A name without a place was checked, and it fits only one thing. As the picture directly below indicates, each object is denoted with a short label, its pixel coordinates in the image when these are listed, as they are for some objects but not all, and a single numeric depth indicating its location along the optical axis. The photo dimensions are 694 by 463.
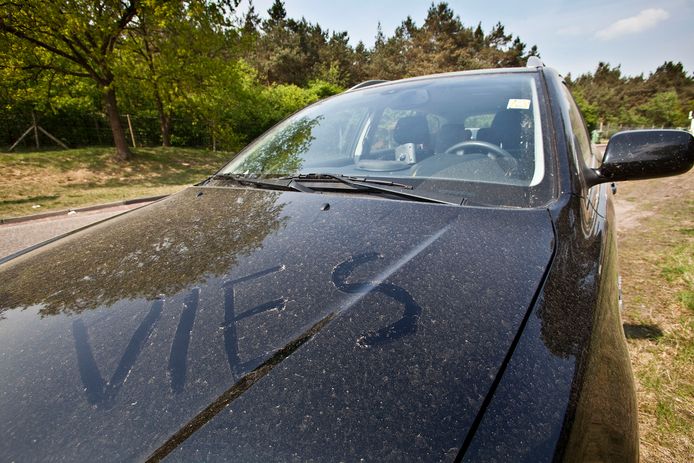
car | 0.59
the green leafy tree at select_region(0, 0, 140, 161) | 10.20
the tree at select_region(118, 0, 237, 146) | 12.17
